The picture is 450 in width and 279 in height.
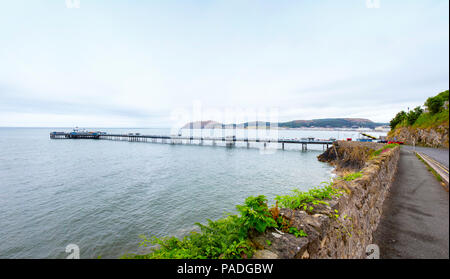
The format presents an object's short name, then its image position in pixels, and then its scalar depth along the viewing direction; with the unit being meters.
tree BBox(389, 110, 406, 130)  51.39
